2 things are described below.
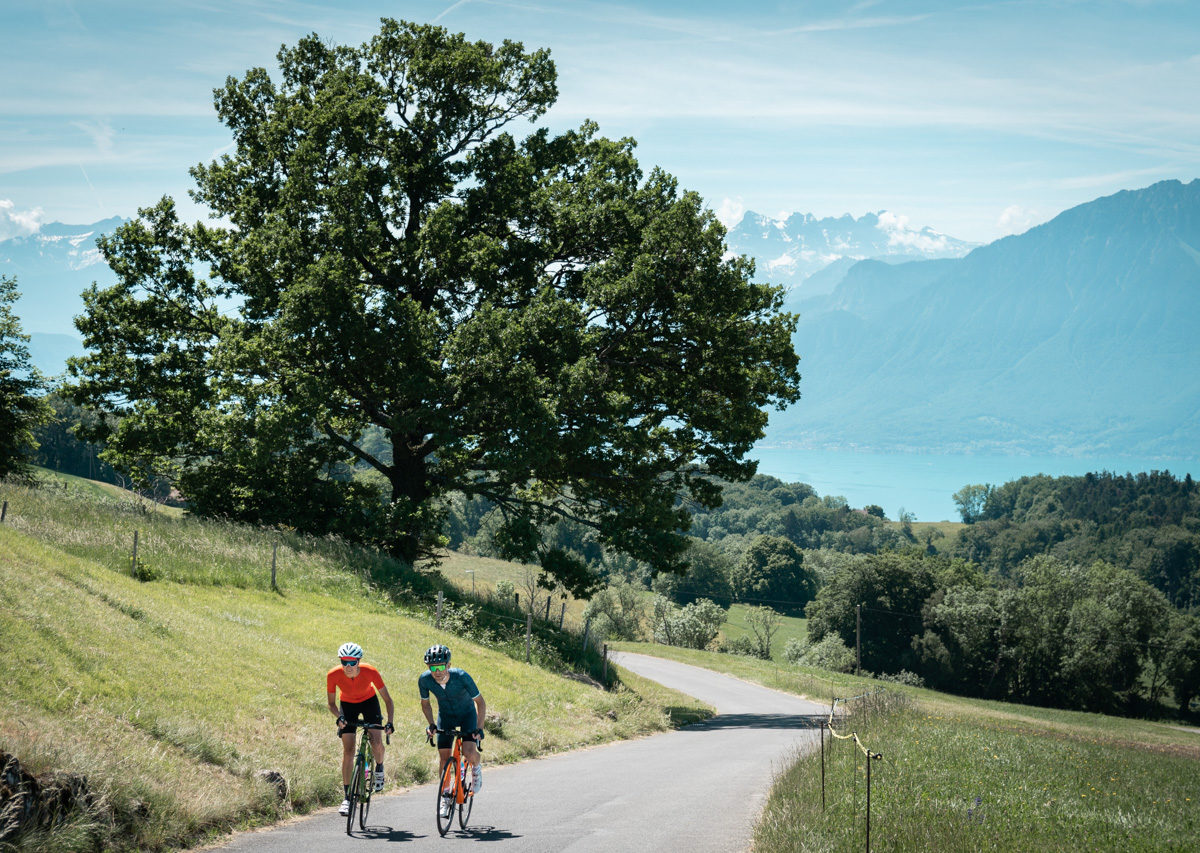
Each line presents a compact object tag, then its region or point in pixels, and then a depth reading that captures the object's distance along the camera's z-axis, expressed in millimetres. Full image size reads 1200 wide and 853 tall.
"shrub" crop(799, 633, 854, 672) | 83125
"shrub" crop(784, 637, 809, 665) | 87944
